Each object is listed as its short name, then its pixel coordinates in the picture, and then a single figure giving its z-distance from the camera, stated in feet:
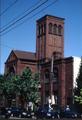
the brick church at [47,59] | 111.52
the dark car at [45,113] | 83.19
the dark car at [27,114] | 84.70
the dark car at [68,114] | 86.96
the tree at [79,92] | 101.18
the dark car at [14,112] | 83.32
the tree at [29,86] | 107.28
